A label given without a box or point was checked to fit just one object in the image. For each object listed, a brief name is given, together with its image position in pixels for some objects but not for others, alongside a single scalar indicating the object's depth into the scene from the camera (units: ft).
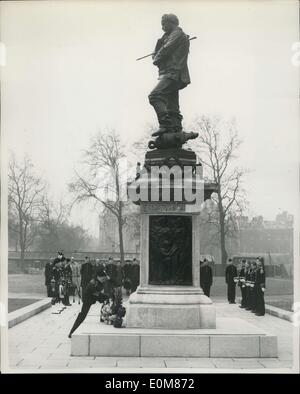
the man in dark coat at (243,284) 68.08
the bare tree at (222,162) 134.00
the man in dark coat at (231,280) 73.77
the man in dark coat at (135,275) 79.90
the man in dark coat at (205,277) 73.77
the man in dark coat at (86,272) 74.13
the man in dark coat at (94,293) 37.68
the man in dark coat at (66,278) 68.68
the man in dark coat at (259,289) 57.98
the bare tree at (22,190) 144.97
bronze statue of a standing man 40.86
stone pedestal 36.40
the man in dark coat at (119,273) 80.91
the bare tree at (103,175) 130.72
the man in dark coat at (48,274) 74.69
